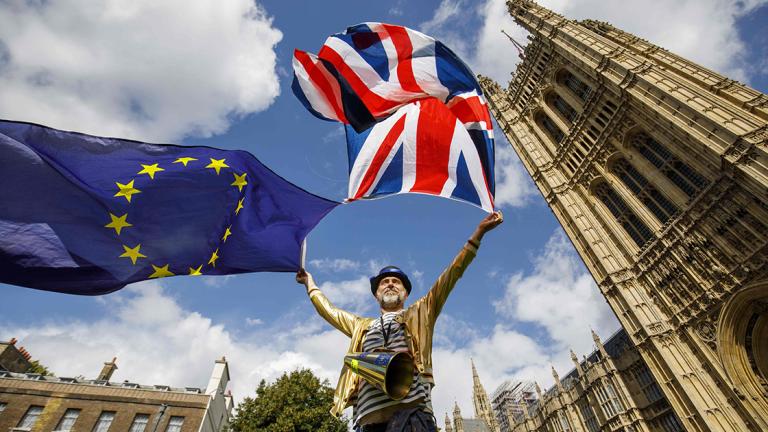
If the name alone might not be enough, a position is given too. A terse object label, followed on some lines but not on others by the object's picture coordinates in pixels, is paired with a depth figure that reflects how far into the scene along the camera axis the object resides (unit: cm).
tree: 1852
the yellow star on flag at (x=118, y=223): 509
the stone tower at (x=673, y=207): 1619
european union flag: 466
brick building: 2022
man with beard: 261
